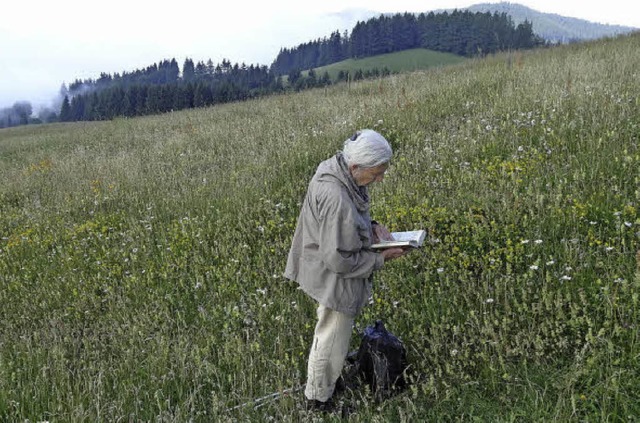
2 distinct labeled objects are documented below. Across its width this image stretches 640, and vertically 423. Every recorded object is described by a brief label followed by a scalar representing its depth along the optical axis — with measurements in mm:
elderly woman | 3055
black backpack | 3609
